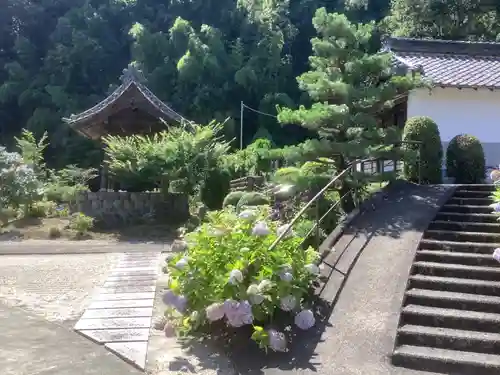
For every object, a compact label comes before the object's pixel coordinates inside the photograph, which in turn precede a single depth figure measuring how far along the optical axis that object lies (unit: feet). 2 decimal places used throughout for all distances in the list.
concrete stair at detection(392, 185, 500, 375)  18.07
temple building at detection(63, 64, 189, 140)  56.70
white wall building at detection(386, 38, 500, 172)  48.19
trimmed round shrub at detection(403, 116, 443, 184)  39.73
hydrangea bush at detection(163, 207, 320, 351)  18.38
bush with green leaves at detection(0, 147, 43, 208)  54.80
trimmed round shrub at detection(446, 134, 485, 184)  40.32
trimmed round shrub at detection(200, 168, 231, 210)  52.44
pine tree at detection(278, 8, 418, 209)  33.55
